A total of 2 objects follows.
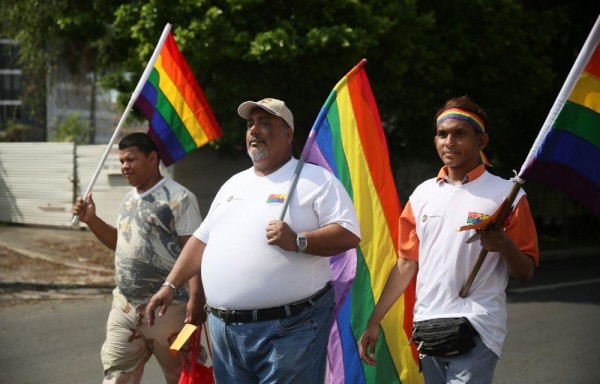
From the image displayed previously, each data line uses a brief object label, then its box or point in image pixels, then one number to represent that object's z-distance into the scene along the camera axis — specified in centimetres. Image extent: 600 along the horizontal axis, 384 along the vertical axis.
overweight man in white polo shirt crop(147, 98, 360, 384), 735
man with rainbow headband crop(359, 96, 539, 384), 709
